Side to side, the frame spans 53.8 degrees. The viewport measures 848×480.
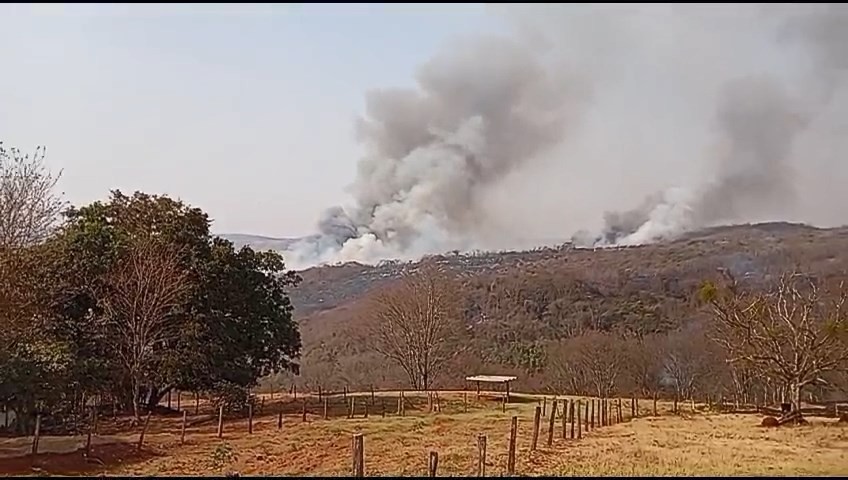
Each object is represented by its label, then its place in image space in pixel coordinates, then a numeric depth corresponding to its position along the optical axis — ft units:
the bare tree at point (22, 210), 80.43
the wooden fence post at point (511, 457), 50.45
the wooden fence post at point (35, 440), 57.77
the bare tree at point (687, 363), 175.42
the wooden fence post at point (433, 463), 41.27
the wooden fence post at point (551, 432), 67.80
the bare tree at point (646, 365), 180.14
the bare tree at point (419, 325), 156.15
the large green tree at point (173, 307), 87.97
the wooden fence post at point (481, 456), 46.83
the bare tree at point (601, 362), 176.66
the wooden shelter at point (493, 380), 125.90
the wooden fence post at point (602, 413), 88.65
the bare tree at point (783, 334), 95.96
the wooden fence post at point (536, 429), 62.75
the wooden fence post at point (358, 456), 42.86
